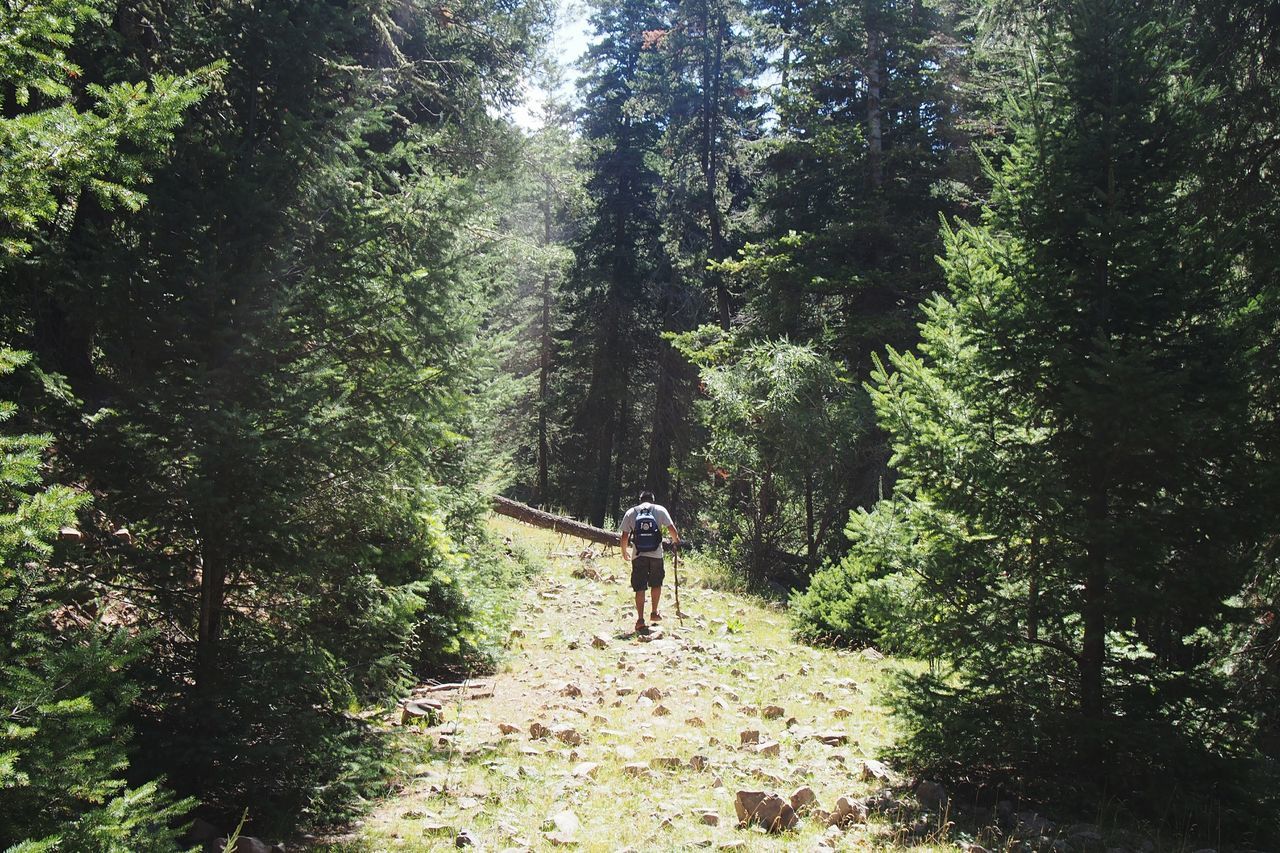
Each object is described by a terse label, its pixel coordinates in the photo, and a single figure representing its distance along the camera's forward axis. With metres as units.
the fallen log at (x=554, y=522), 19.98
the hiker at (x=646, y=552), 12.02
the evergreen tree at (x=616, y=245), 28.94
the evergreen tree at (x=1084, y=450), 5.86
